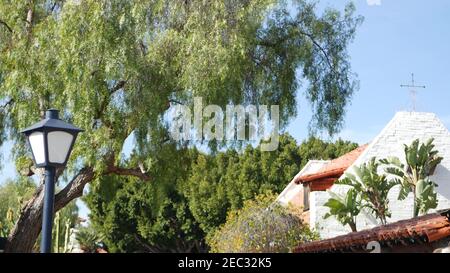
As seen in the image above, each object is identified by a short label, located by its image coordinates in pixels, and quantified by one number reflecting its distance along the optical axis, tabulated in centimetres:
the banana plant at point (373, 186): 1975
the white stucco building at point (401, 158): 2145
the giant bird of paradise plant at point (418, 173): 1970
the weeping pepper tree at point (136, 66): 1485
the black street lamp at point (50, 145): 724
